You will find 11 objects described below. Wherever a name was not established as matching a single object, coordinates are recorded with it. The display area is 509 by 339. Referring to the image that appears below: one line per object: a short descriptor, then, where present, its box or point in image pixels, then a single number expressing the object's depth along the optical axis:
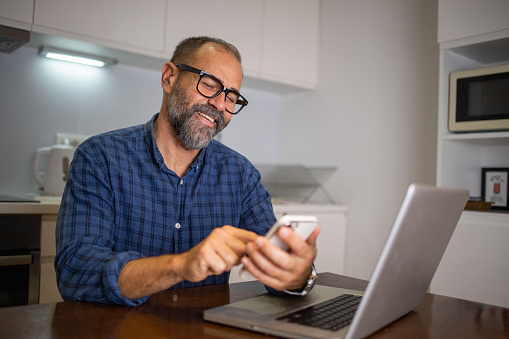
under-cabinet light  2.32
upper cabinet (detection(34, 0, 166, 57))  2.11
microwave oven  1.97
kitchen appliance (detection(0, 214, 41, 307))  1.88
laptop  0.65
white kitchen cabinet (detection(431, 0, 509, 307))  1.91
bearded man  0.86
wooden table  0.71
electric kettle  2.22
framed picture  2.18
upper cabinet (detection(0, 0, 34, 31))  1.99
